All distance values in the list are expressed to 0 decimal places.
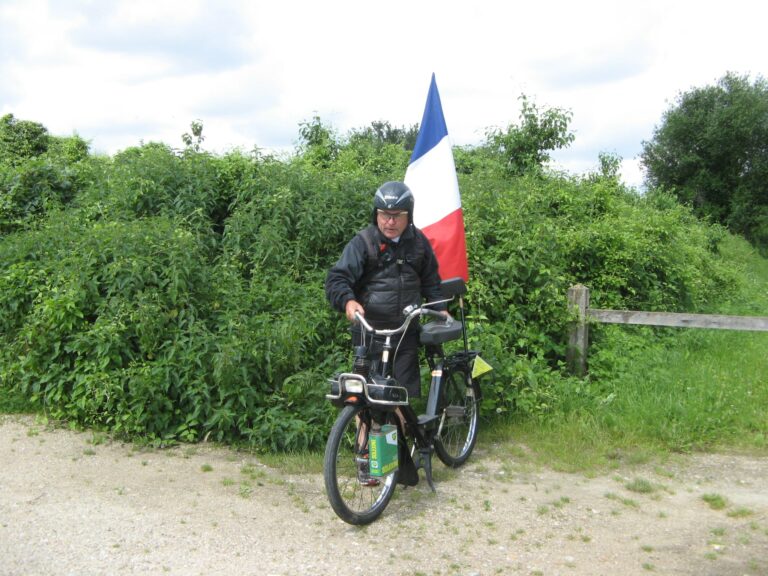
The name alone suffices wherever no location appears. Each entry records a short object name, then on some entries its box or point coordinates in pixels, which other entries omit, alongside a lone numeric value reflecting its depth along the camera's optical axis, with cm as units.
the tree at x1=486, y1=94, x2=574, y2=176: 1309
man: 462
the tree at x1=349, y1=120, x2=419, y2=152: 3584
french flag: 635
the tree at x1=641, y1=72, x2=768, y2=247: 3108
